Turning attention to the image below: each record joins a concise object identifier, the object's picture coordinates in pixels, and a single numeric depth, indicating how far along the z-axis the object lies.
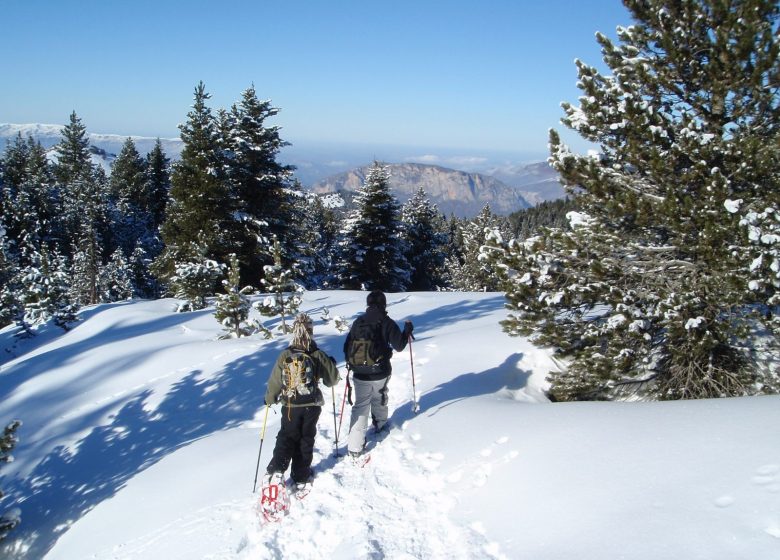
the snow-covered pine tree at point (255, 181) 26.59
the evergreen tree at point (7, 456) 6.19
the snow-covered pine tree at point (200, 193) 25.31
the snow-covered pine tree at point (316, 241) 30.11
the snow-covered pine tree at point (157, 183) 58.12
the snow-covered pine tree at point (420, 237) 38.62
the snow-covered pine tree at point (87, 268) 38.66
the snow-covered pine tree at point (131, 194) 55.09
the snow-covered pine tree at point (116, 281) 42.22
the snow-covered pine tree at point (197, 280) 17.22
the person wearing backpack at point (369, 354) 6.33
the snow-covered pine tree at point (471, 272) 37.41
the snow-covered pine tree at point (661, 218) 6.05
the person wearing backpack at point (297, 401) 5.69
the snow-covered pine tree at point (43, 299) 18.91
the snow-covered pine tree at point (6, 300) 22.23
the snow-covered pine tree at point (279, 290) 12.48
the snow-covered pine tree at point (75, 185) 44.77
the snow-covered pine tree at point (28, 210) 46.34
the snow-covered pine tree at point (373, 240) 31.58
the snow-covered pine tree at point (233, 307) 12.64
